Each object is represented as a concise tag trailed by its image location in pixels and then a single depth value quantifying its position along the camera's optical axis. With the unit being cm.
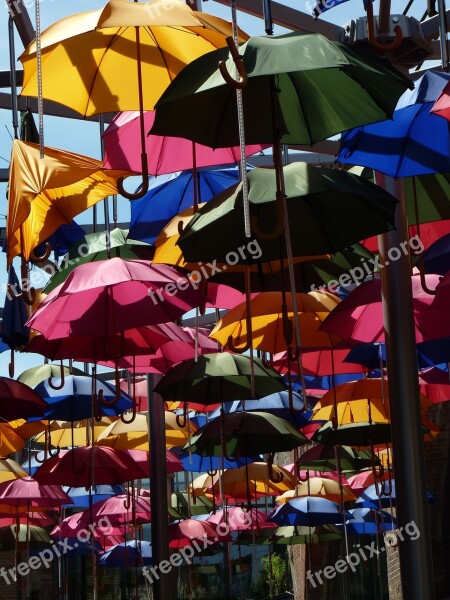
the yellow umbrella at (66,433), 1190
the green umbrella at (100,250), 732
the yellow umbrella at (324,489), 1459
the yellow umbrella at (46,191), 514
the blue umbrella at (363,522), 1702
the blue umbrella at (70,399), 941
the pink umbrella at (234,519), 1451
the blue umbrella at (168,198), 703
